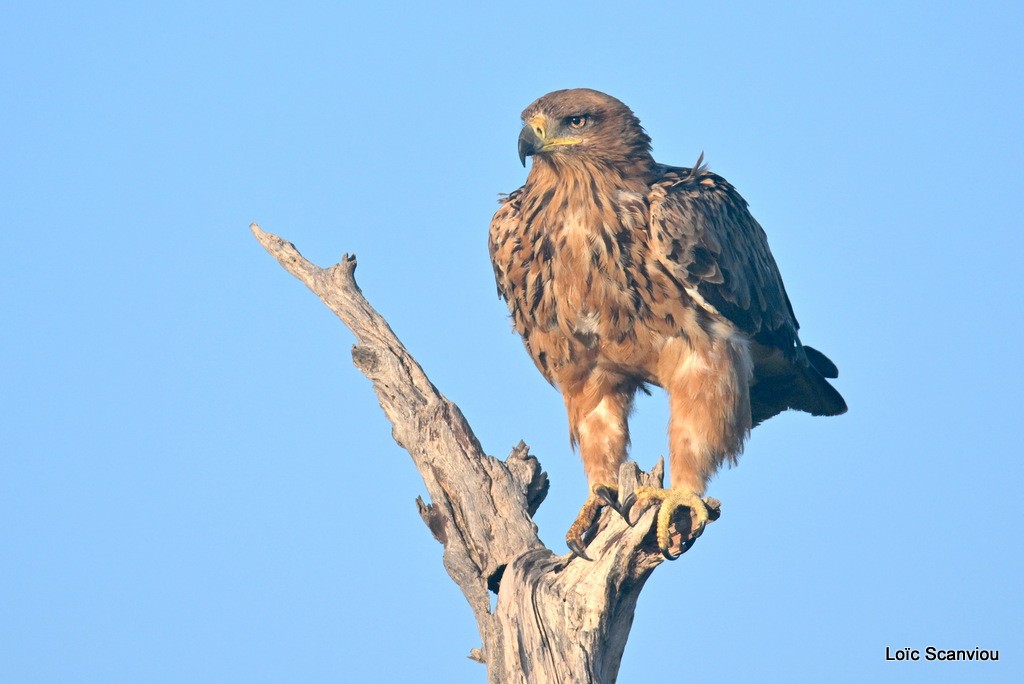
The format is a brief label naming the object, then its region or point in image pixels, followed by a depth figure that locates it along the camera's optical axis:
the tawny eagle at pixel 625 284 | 15.34
